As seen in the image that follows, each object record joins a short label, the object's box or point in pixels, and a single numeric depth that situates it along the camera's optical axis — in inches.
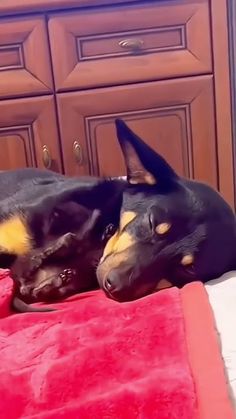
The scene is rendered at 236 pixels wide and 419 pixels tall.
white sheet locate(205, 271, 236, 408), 35.3
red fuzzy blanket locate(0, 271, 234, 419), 31.4
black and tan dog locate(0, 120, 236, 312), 48.3
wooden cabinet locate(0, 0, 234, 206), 67.9
